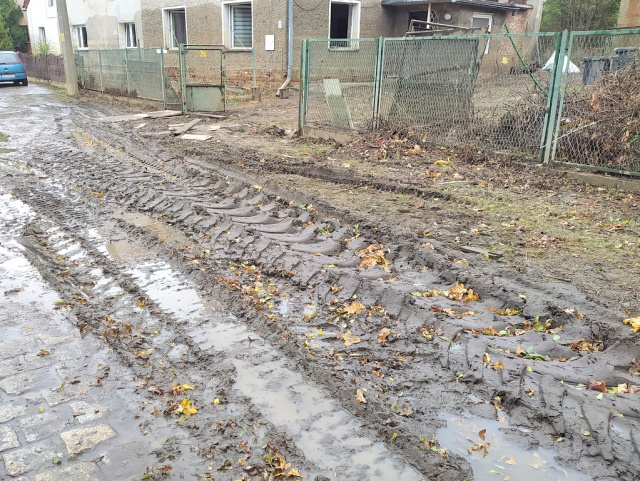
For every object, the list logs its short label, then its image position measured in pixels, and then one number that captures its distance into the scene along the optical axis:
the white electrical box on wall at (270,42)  18.47
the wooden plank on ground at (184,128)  12.63
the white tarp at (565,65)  7.79
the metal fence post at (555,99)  7.77
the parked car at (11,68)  26.14
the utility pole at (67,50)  21.41
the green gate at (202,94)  15.44
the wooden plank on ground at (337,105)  10.91
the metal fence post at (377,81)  10.02
